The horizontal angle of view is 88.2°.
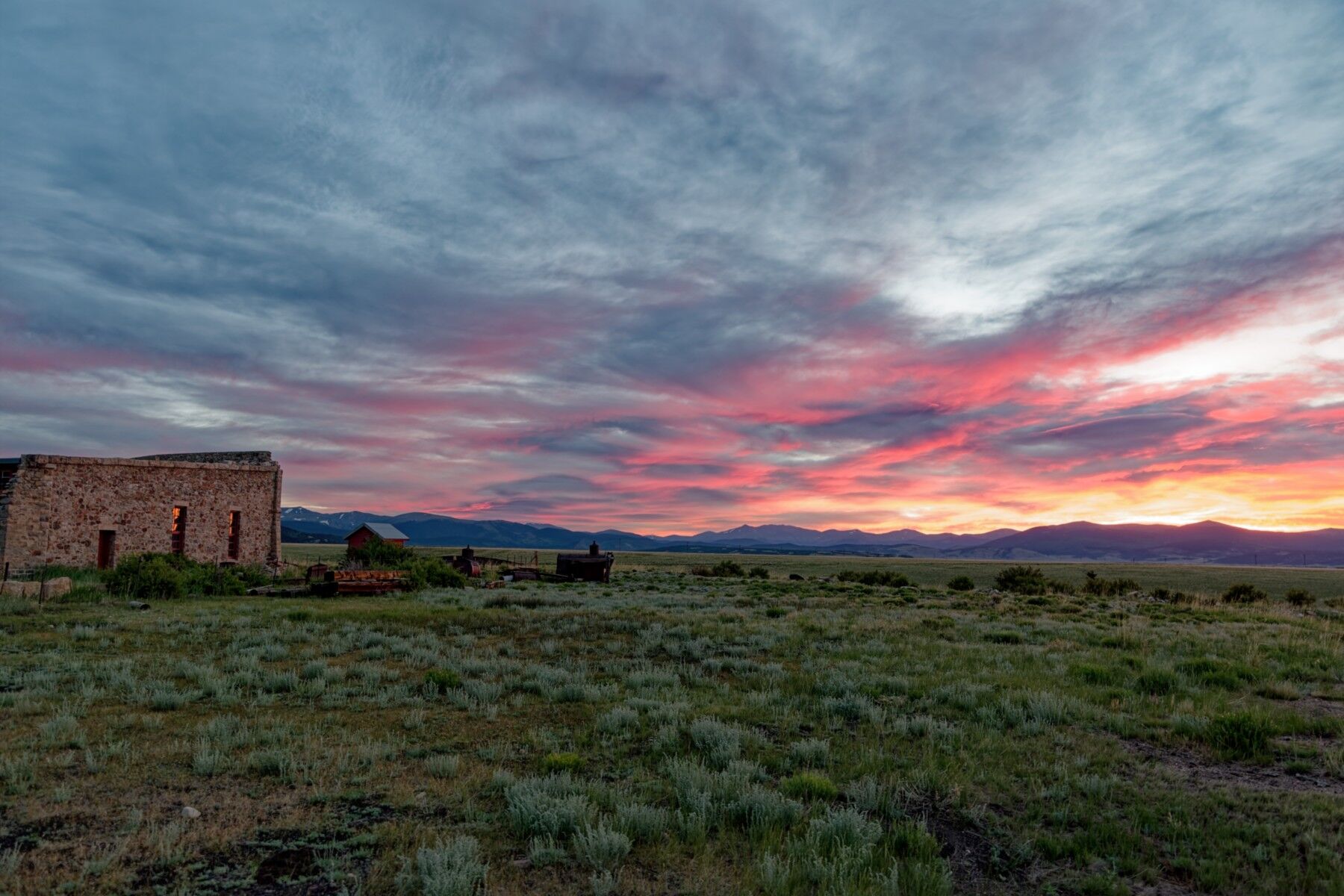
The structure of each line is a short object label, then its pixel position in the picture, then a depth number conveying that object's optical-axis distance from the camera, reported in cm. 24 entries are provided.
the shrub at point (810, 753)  822
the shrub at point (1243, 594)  3475
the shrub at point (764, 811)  636
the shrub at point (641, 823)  616
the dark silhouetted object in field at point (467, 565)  4038
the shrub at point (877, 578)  4588
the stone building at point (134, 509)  2969
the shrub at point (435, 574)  3244
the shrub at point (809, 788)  714
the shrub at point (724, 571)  5031
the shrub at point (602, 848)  566
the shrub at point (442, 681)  1174
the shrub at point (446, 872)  504
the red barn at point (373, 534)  4912
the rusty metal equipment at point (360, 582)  2741
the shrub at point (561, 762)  782
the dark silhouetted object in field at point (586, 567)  4128
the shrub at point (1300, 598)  3459
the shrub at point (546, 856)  568
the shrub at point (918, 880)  519
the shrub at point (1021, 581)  4234
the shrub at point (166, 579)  2503
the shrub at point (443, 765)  769
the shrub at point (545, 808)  616
